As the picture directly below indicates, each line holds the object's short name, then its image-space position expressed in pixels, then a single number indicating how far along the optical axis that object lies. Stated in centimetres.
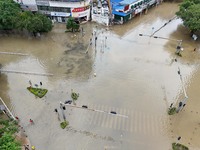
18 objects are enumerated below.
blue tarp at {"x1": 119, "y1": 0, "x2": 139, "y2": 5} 5462
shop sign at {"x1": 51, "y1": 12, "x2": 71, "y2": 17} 5298
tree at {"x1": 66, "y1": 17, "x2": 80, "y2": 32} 4928
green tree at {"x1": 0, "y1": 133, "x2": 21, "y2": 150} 2138
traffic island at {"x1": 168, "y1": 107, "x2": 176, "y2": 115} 3219
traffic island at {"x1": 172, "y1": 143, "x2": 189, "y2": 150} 2778
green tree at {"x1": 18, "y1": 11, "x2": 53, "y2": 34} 4550
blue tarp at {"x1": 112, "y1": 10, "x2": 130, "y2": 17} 5371
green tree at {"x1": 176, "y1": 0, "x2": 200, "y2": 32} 4659
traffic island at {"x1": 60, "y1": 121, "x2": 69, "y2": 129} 3013
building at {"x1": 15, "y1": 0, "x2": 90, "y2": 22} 5072
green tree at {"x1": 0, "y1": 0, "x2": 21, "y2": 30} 4597
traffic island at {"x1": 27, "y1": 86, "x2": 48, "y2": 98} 3503
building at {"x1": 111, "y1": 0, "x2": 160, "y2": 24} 5406
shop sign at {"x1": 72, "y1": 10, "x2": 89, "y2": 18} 5250
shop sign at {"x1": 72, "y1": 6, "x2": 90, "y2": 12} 5136
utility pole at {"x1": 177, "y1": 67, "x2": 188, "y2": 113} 3152
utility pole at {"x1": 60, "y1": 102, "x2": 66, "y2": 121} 3058
